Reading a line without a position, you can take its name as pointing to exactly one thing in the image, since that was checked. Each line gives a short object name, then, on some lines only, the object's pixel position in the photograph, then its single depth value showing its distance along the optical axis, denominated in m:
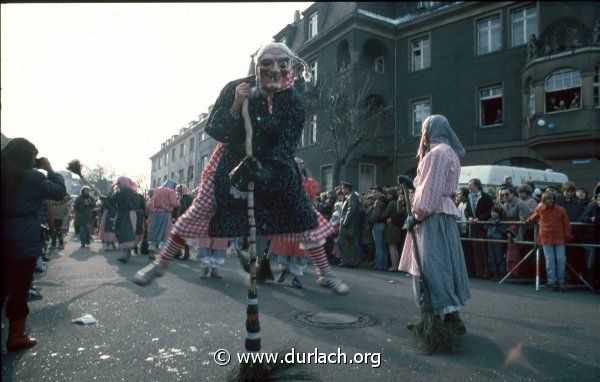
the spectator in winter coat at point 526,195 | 9.64
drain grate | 4.89
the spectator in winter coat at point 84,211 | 15.45
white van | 14.11
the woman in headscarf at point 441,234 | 4.48
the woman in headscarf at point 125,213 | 10.95
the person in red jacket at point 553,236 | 8.02
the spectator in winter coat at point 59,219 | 14.87
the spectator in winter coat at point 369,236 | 11.43
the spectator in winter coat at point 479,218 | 9.58
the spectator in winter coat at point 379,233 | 10.80
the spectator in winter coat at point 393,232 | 10.55
